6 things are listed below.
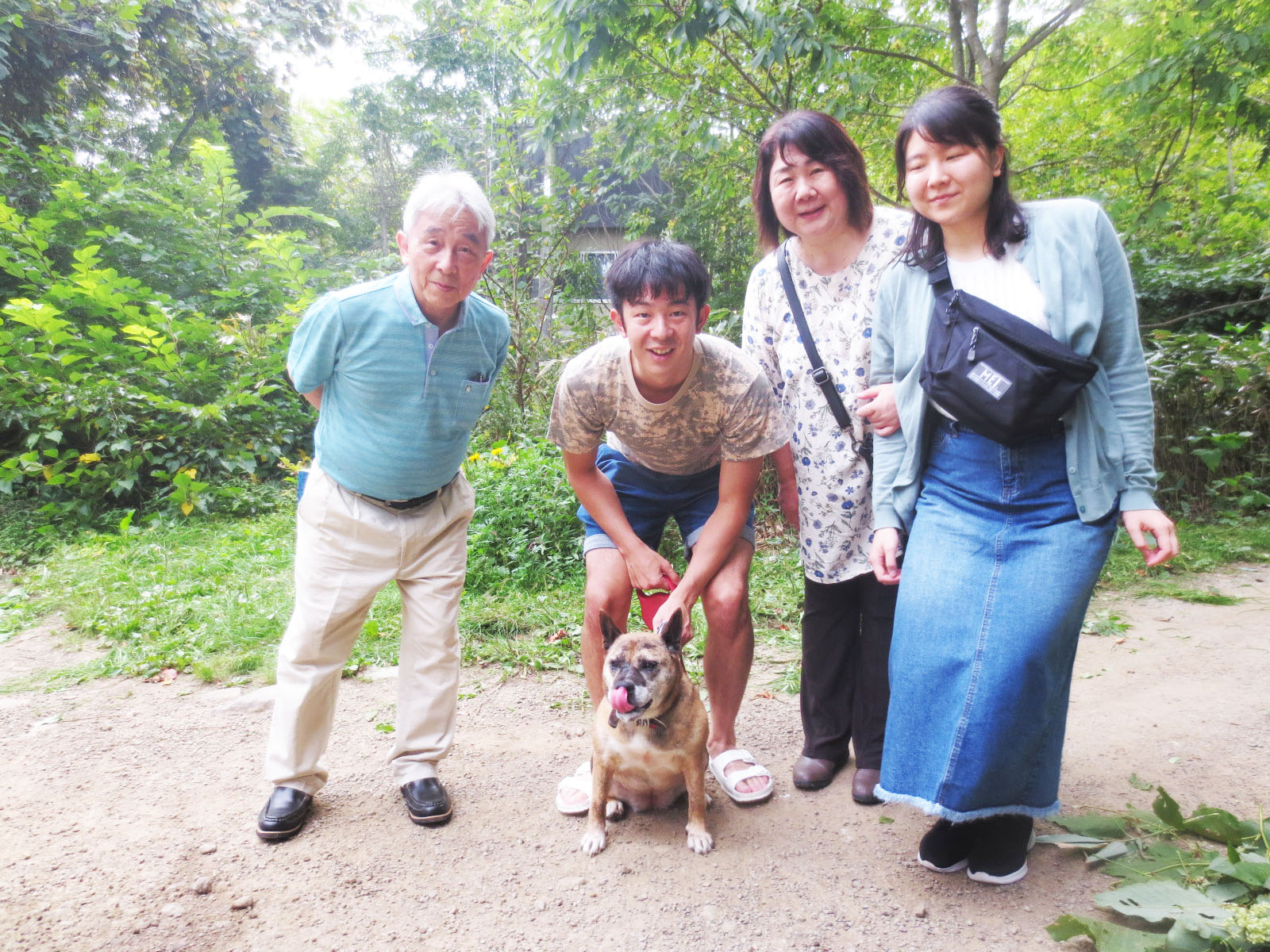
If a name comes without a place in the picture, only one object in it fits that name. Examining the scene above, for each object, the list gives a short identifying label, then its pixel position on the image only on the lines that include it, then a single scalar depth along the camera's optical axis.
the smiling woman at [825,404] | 2.67
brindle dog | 2.56
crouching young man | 2.60
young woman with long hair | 2.03
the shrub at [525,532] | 5.39
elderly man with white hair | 2.71
